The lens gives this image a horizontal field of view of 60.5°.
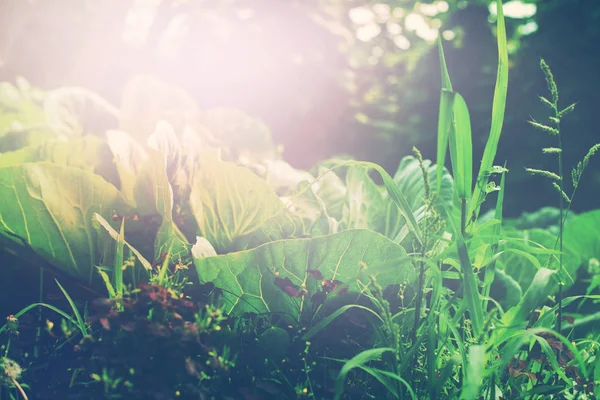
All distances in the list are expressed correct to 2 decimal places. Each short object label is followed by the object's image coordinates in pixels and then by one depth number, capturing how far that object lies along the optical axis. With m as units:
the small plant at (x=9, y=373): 1.01
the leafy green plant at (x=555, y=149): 1.07
